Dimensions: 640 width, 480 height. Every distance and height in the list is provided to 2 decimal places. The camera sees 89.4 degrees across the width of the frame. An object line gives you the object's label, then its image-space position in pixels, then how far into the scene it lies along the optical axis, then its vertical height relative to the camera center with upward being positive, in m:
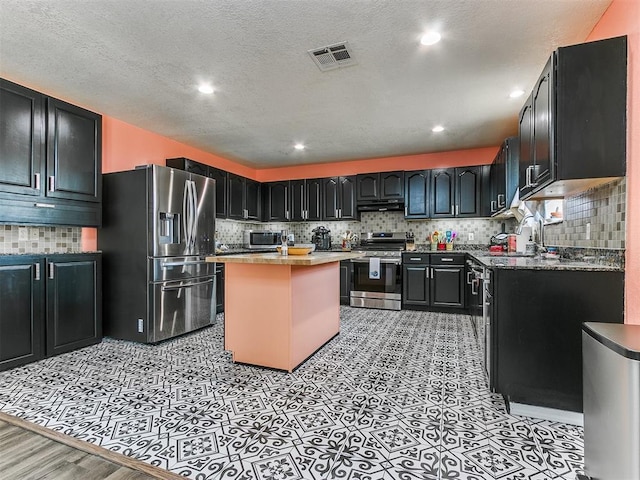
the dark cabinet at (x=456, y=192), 5.14 +0.76
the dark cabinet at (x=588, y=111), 1.84 +0.74
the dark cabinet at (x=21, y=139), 2.68 +0.86
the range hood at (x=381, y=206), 5.61 +0.58
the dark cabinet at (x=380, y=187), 5.55 +0.91
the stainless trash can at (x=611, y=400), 1.01 -0.57
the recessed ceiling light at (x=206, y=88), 3.05 +1.45
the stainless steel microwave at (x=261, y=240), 6.05 -0.03
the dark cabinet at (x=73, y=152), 3.03 +0.86
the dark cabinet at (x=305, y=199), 6.12 +0.75
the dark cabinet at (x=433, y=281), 4.82 -0.64
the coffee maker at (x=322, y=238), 6.12 +0.01
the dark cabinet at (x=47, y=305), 2.76 -0.63
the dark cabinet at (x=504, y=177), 3.56 +0.76
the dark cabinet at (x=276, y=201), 6.37 +0.75
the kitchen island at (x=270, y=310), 2.70 -0.63
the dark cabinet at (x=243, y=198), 5.55 +0.74
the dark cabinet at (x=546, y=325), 1.88 -0.53
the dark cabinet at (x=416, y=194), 5.39 +0.76
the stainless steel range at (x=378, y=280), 5.14 -0.66
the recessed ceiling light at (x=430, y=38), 2.28 +1.44
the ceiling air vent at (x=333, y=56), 2.46 +1.45
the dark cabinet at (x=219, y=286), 4.60 -0.68
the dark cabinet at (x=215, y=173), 4.54 +1.00
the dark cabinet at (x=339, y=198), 5.87 +0.75
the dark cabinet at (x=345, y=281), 5.49 -0.73
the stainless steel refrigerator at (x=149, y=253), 3.43 -0.16
